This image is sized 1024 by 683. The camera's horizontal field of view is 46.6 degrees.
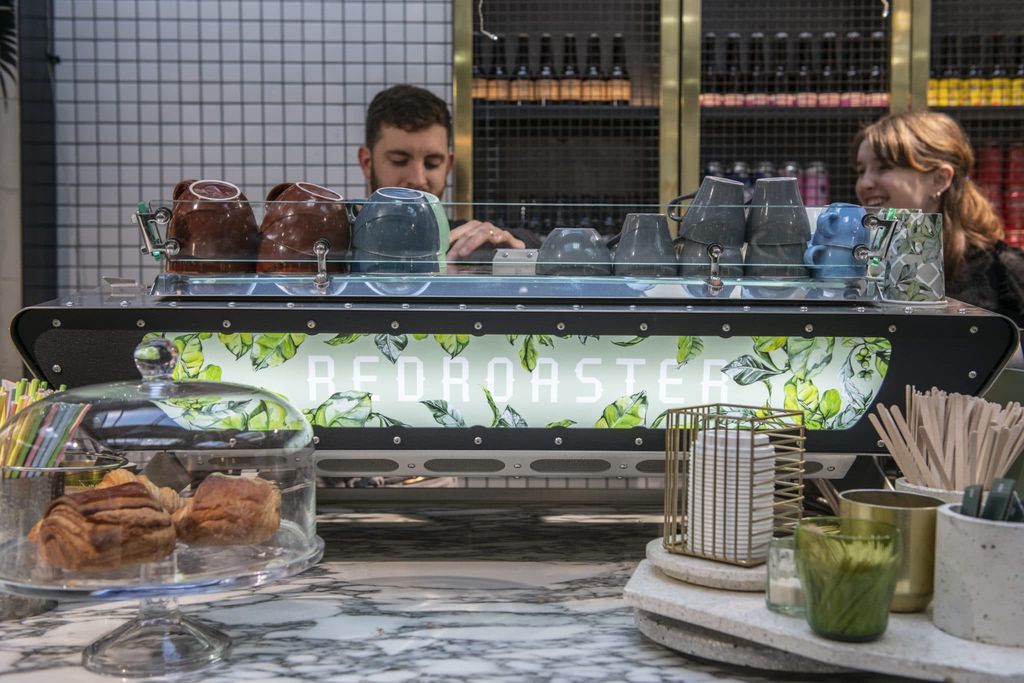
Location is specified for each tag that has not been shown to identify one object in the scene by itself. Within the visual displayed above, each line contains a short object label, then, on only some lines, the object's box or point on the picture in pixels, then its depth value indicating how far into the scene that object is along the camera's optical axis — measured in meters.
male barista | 3.47
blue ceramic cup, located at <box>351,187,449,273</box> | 1.75
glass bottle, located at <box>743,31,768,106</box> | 4.17
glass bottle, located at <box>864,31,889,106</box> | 4.11
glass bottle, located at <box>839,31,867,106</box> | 4.15
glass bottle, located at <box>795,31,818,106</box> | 4.19
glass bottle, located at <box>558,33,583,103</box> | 4.18
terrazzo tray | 1.13
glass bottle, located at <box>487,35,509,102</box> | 4.11
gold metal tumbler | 1.25
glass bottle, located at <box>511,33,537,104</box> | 4.13
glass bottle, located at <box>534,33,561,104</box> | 4.16
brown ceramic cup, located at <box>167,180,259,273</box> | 1.73
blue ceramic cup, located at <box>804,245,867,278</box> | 1.73
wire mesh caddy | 1.34
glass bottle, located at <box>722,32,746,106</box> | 4.18
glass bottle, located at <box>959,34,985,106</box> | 4.14
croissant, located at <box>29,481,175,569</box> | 1.18
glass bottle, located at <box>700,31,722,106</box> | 4.20
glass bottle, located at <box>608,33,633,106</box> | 4.19
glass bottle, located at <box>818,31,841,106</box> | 4.15
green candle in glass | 1.15
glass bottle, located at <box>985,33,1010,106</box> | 4.16
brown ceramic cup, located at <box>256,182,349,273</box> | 1.75
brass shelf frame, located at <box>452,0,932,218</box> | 3.95
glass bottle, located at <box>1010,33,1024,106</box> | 4.16
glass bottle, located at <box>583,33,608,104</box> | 4.19
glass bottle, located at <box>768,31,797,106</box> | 4.18
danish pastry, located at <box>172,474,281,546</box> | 1.26
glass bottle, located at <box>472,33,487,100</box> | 4.10
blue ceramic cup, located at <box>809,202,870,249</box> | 1.73
